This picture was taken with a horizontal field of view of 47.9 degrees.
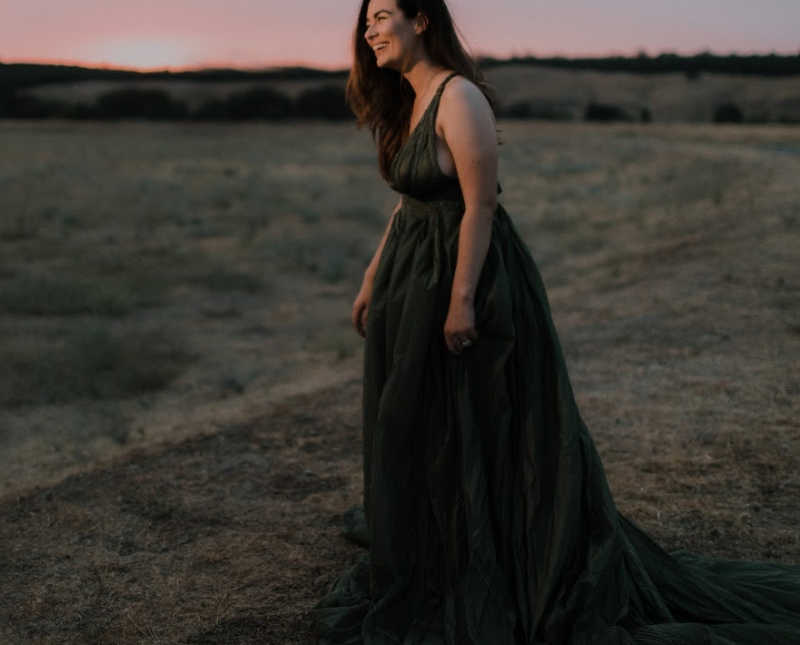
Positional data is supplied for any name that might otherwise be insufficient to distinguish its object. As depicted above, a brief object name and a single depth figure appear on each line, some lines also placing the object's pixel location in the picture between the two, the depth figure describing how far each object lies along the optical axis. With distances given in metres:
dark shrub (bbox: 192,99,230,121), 45.06
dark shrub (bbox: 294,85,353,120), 45.91
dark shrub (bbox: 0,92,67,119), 39.66
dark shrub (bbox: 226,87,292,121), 45.06
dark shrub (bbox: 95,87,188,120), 43.53
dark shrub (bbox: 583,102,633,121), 51.62
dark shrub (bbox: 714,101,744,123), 43.19
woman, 2.59
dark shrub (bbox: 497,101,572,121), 53.38
